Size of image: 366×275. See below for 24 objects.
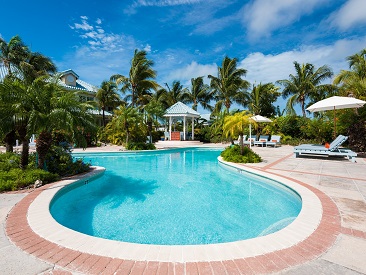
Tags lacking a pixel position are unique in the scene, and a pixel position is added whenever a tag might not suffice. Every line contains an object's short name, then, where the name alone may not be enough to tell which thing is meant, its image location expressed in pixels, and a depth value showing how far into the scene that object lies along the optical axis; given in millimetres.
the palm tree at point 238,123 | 10680
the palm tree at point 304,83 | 25969
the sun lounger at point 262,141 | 20312
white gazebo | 25955
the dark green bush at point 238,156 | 10906
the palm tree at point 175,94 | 34947
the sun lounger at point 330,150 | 10883
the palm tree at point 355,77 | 13734
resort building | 26388
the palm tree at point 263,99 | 27578
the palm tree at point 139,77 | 24344
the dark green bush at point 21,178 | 5531
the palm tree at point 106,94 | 25523
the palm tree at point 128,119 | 16547
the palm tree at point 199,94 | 34000
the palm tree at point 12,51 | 19172
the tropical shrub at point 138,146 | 17377
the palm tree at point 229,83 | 27484
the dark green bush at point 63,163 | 7504
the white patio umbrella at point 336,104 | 10892
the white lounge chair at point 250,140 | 20438
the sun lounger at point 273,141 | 19969
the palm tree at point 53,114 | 6012
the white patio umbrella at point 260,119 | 18256
